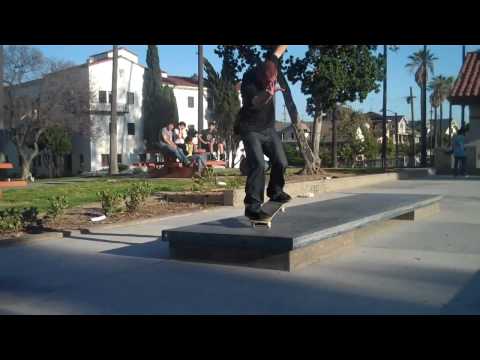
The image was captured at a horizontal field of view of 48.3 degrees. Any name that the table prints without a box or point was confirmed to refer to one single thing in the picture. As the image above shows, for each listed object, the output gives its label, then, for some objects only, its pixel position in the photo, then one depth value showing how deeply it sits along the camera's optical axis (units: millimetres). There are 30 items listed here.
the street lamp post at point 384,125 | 31062
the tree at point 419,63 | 86625
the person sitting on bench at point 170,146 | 18219
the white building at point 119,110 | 50781
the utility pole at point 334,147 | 45406
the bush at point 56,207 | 9414
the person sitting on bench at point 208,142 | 21250
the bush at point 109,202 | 10266
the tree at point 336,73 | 20219
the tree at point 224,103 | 57125
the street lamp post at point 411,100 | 81625
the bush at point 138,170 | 32738
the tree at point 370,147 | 56094
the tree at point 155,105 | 56594
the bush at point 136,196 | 10854
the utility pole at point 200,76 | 31870
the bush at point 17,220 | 8727
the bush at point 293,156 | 59125
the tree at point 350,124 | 64250
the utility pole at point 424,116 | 33484
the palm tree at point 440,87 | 103188
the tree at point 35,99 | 41719
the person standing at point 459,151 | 21812
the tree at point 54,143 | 47312
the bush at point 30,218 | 9000
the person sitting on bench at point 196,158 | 18191
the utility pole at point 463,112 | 30597
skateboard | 6531
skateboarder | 6637
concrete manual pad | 5929
